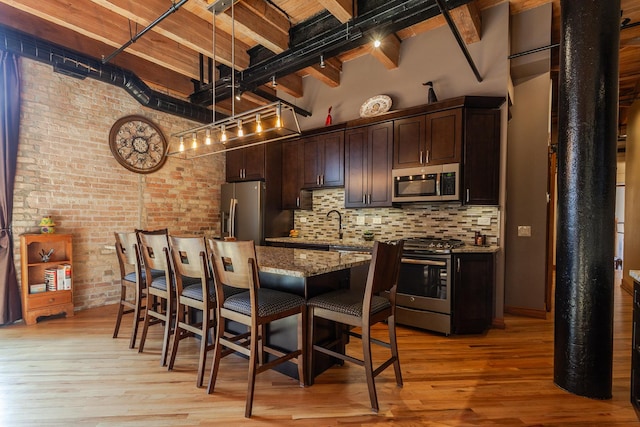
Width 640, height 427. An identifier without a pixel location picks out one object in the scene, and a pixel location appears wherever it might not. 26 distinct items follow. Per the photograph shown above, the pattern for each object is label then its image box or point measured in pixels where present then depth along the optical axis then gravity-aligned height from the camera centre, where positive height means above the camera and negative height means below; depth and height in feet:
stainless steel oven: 10.22 -2.65
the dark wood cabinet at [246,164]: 15.75 +2.40
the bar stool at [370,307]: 6.15 -2.06
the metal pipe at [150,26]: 8.01 +5.33
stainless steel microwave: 11.03 +0.98
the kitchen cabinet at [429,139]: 11.06 +2.63
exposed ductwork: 10.27 +5.29
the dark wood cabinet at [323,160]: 14.19 +2.34
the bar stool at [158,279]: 8.10 -1.92
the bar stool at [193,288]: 6.96 -1.99
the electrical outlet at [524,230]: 12.36 -0.82
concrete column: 6.59 +0.36
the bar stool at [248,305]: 6.07 -2.03
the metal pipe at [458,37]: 7.35 +4.80
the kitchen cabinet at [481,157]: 10.93 +1.86
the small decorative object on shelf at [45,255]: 11.68 -1.75
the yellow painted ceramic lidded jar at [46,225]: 11.53 -0.61
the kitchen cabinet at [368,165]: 12.74 +1.88
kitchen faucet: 15.16 -0.74
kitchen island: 6.88 -1.82
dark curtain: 10.89 +1.01
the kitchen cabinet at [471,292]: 10.21 -2.75
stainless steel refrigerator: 15.34 -0.20
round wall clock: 13.96 +3.04
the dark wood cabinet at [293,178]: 15.65 +1.58
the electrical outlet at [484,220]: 11.53 -0.38
